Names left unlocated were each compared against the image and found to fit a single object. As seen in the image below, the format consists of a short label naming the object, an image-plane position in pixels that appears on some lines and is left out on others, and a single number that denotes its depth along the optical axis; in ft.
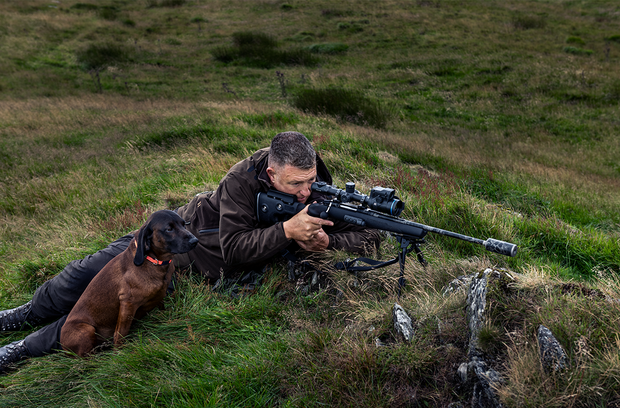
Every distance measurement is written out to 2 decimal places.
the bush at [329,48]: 86.53
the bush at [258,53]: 81.56
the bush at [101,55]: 78.54
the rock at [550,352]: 6.44
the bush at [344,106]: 44.39
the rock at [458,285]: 9.29
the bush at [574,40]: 83.53
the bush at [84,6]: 117.39
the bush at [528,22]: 97.24
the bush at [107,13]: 111.14
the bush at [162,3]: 129.49
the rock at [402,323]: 8.26
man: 10.68
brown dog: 10.18
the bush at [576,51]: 76.38
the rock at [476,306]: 7.58
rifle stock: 8.42
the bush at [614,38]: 86.24
